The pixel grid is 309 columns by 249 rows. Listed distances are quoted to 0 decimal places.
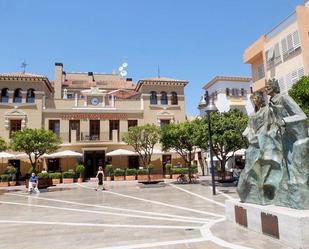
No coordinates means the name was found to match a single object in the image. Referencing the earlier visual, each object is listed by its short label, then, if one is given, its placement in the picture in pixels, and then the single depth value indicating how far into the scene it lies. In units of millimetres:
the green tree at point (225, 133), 19719
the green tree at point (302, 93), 14891
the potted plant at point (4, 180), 27159
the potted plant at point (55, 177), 28170
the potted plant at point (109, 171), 30783
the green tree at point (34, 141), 23641
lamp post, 15052
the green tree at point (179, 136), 23906
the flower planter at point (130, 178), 30345
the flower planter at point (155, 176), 30203
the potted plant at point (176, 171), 31548
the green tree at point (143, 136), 28109
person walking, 22078
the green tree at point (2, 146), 25594
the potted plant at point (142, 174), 30469
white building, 41219
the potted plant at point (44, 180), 23555
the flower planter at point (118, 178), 30331
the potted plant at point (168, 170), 31847
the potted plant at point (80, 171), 29859
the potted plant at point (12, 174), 27750
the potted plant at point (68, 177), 29234
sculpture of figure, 6516
